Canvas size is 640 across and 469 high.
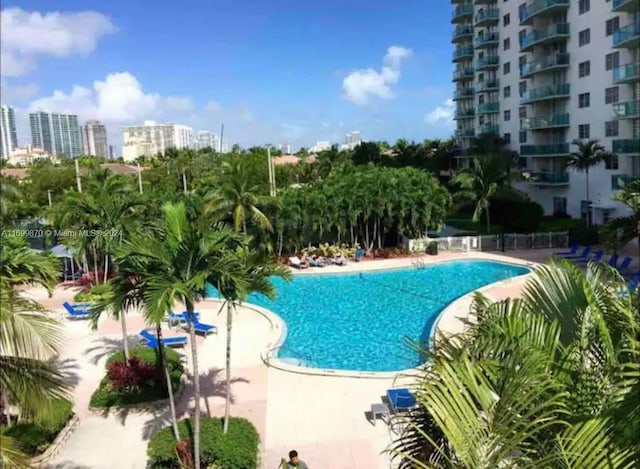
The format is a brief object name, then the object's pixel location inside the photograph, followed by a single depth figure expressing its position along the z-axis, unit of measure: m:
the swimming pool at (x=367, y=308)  17.56
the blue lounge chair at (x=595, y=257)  26.34
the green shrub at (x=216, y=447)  9.77
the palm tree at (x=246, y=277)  9.19
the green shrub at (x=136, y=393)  12.92
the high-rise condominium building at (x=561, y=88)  31.95
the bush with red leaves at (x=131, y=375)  13.31
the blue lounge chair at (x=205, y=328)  18.70
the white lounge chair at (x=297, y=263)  29.05
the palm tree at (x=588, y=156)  33.11
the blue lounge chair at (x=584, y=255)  27.25
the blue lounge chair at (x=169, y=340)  17.48
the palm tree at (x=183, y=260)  8.54
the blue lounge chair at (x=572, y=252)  28.44
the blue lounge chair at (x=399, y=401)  11.64
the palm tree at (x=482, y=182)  32.81
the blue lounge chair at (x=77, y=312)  21.17
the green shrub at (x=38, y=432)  9.65
